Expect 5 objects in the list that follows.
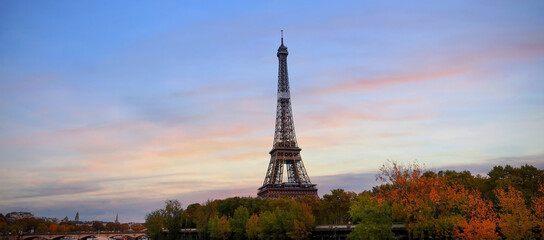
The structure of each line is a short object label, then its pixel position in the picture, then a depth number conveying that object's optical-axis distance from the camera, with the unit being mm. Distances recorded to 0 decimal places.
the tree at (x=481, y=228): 31088
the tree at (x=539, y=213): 32134
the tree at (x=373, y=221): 43000
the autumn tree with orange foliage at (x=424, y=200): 36906
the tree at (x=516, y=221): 32156
